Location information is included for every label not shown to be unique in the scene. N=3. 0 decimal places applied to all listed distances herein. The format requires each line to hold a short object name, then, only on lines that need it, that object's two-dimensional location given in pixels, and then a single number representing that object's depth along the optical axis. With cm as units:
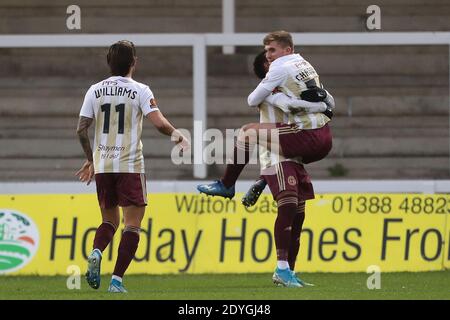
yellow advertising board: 2412
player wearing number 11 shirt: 1797
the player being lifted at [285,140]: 1873
